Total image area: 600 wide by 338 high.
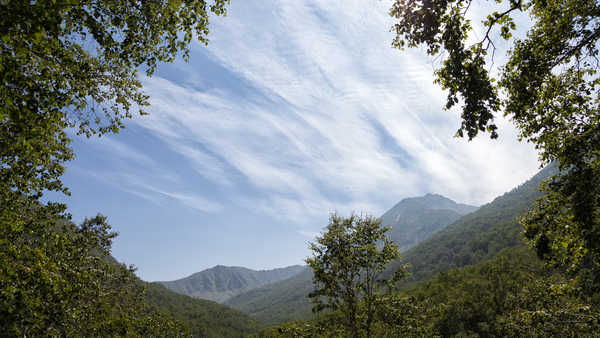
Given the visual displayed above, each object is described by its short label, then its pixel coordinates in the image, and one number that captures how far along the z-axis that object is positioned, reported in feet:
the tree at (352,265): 51.24
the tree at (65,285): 34.65
